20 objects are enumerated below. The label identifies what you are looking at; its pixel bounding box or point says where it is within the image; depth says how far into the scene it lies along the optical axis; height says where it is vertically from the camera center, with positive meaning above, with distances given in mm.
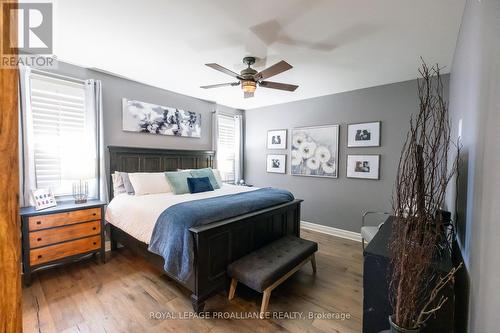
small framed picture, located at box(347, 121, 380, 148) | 3604 +396
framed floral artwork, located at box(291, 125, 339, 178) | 4071 +126
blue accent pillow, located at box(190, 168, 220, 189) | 3752 -318
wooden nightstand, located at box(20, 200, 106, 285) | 2336 -920
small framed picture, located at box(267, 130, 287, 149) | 4782 +398
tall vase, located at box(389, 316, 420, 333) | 1131 -879
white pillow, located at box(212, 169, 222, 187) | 4020 -371
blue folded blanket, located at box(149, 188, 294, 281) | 1993 -646
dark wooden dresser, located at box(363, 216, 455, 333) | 1314 -900
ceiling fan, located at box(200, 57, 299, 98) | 2301 +896
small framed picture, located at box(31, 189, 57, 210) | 2496 -515
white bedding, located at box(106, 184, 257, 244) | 2420 -648
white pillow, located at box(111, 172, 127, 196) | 3186 -434
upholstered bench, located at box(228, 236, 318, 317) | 1971 -1047
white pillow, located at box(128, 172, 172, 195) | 3137 -400
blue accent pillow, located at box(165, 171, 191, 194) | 3306 -396
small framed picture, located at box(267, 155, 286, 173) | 4812 -139
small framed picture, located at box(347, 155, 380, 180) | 3613 -137
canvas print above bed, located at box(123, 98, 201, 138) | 3535 +634
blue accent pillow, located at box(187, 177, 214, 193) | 3367 -447
